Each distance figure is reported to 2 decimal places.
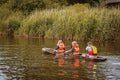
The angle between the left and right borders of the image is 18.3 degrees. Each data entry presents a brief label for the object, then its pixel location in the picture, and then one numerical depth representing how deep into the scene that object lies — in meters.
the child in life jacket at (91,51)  24.47
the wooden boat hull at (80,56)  23.77
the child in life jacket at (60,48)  27.39
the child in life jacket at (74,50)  25.94
